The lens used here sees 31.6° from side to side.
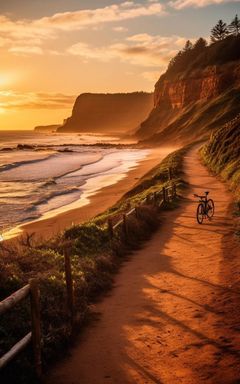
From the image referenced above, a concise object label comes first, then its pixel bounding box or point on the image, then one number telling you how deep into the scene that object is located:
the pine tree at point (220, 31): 148.12
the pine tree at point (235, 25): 143.48
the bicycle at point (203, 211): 19.31
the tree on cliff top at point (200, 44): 160.29
